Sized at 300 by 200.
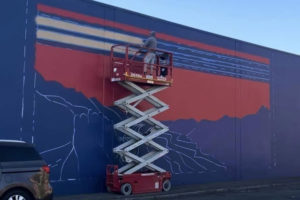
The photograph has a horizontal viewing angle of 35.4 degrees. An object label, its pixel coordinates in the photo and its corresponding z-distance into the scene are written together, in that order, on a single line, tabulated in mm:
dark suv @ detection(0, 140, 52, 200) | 10047
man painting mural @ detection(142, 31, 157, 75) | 16172
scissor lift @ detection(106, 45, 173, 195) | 15250
